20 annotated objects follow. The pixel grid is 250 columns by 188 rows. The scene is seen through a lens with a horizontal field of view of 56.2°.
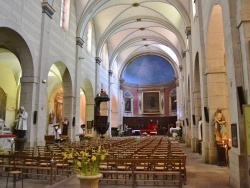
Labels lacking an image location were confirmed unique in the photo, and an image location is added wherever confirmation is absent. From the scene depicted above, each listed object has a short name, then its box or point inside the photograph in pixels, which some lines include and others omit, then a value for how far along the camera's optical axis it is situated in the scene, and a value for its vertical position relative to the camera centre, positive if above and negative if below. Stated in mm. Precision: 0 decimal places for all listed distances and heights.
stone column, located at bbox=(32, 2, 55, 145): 11785 +2597
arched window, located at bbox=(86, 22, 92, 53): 20469 +7614
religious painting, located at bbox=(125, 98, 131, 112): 35438 +2876
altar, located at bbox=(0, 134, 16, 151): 10820 -942
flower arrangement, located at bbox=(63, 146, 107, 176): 4039 -741
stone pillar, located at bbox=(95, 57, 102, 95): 22275 +4660
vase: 3938 -969
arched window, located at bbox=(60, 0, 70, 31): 15708 +7360
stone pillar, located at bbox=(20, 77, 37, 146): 11195 +1128
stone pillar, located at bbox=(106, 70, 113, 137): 25680 +3684
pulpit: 19250 +255
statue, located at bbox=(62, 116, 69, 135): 15898 -191
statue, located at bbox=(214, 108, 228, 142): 9195 -142
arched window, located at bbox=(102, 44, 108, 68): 25750 +7444
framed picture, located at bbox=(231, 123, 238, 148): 5812 -300
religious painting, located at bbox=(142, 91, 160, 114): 35031 +3121
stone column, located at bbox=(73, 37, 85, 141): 16438 +2254
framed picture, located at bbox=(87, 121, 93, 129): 20750 -165
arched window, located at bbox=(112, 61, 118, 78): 31408 +7249
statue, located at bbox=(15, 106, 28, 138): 10500 +12
